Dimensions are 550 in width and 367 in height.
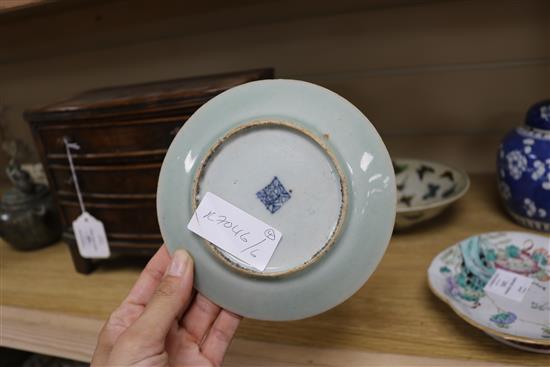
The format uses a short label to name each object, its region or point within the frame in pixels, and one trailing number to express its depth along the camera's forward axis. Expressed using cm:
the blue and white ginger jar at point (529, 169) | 72
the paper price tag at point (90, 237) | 76
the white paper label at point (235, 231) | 47
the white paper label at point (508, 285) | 65
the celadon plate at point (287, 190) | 46
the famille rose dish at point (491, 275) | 55
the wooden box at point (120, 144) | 64
